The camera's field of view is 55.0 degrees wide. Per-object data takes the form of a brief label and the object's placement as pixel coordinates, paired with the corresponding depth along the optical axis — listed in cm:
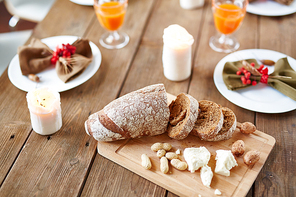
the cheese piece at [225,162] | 110
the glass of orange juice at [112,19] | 169
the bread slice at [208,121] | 121
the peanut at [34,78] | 152
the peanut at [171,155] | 117
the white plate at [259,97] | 137
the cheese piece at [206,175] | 108
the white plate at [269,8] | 197
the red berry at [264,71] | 147
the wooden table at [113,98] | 112
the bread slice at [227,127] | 123
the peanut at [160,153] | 118
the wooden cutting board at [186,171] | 108
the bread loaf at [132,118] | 120
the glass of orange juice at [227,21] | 164
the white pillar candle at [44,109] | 120
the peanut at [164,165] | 113
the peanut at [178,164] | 113
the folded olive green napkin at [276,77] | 142
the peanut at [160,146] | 121
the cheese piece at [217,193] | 105
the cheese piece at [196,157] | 111
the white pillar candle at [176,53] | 139
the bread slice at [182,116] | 121
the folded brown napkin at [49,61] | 155
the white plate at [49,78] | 151
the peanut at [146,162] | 114
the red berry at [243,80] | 147
